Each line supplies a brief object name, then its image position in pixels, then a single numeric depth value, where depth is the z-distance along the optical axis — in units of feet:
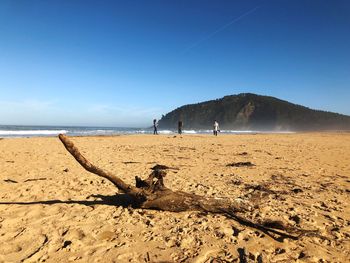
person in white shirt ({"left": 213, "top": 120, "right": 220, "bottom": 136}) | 130.00
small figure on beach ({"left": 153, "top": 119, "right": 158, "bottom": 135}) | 137.49
